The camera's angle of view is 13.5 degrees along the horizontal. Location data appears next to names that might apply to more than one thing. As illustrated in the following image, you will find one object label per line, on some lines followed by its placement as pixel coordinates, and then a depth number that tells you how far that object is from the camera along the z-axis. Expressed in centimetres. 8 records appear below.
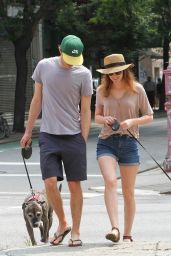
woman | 702
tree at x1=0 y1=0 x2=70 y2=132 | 2728
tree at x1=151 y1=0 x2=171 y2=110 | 2997
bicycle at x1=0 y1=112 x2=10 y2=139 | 2642
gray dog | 746
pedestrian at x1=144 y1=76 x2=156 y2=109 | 4528
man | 677
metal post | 1623
